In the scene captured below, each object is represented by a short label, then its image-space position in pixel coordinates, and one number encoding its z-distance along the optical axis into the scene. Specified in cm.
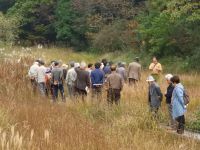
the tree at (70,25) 5609
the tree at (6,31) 4809
